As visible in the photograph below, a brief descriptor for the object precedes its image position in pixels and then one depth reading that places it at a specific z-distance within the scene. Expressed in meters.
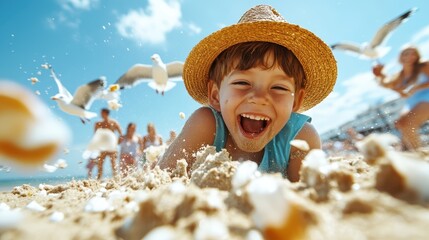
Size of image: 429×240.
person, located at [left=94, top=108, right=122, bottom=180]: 8.04
